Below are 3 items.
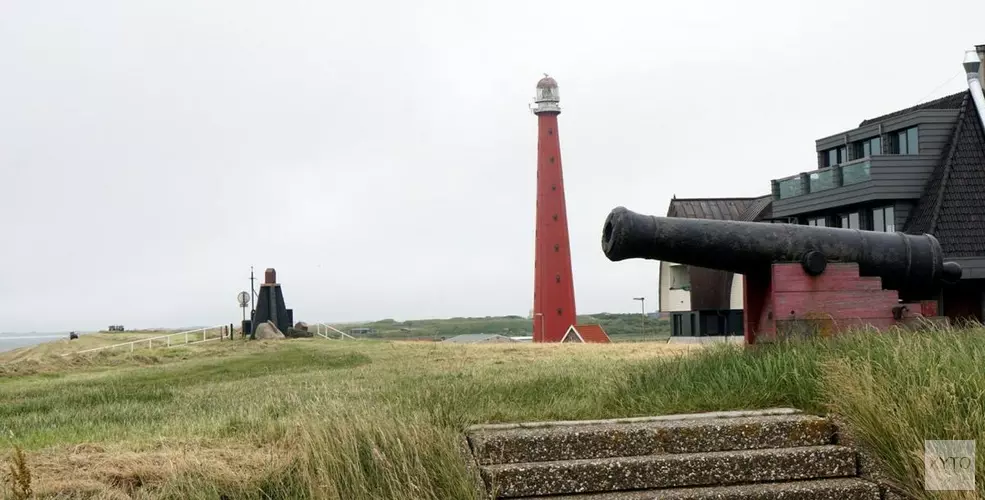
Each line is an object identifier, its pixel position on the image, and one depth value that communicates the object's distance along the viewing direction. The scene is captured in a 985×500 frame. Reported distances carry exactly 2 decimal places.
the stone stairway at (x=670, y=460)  6.77
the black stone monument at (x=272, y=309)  46.84
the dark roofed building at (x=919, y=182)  32.00
